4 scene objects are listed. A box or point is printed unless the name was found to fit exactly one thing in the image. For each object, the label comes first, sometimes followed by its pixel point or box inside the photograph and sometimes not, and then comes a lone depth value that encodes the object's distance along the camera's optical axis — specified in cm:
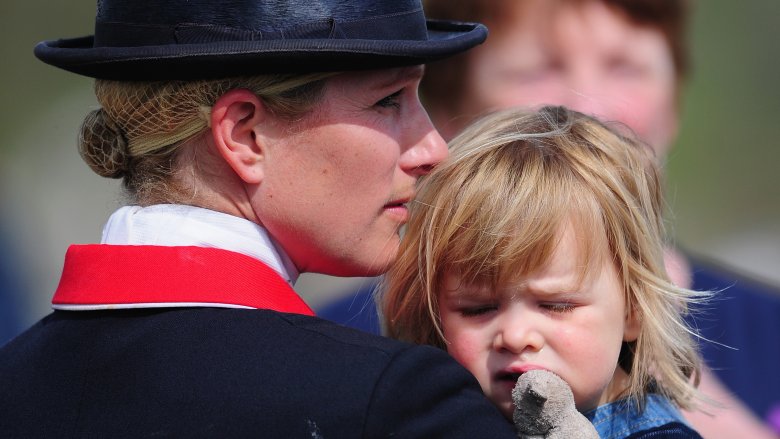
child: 686
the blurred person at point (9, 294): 1252
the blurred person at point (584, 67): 745
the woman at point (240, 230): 674
